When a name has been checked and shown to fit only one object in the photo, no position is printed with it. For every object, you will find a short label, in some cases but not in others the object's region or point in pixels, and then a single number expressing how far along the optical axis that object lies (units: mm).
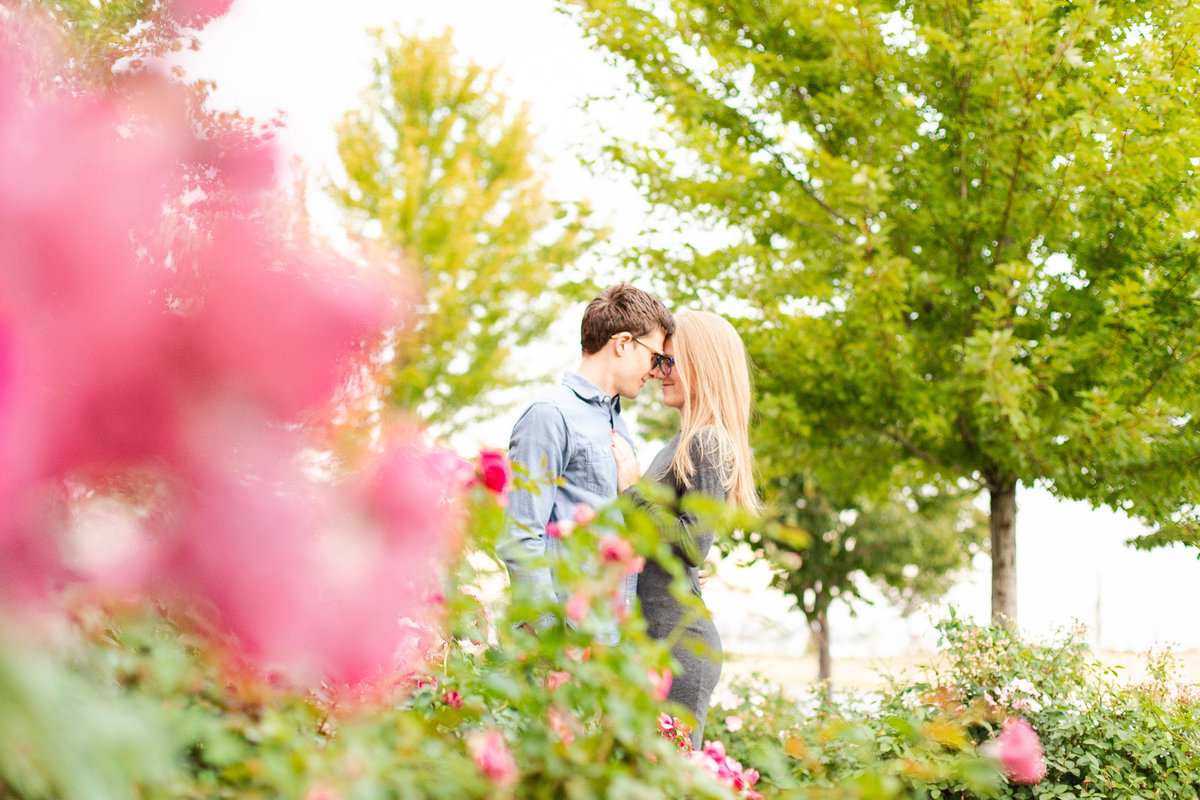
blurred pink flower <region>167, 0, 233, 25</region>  882
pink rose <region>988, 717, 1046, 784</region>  1351
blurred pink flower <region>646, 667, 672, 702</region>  1171
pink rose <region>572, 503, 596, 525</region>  1166
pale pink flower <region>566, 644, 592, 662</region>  1161
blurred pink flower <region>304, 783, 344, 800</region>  811
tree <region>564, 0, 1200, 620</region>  4176
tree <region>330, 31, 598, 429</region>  8586
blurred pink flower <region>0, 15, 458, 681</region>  646
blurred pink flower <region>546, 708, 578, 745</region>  1126
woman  2404
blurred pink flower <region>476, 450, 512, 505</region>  1363
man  2408
